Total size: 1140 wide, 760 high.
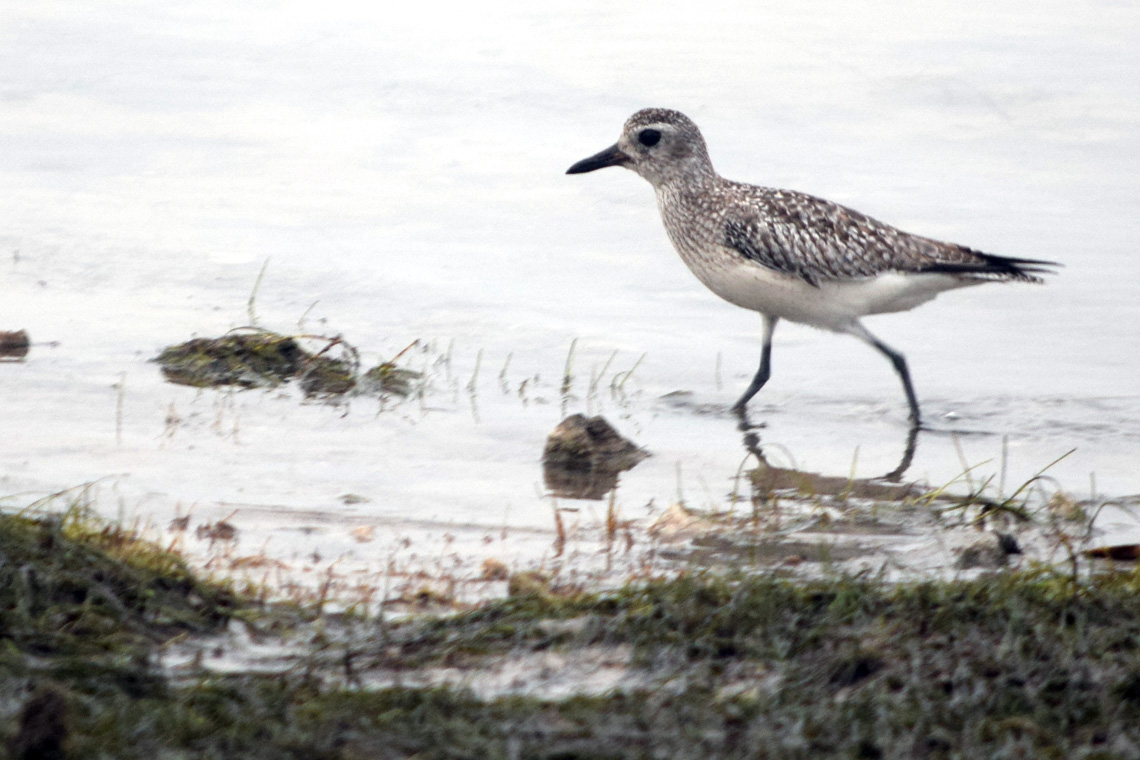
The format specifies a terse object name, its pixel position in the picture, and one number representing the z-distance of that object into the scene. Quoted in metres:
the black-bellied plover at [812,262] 15.87
